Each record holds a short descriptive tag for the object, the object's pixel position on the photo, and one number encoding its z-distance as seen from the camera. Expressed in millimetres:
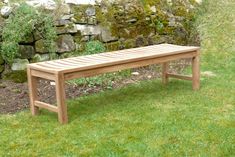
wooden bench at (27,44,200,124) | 4359
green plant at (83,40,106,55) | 6332
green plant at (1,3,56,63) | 5699
